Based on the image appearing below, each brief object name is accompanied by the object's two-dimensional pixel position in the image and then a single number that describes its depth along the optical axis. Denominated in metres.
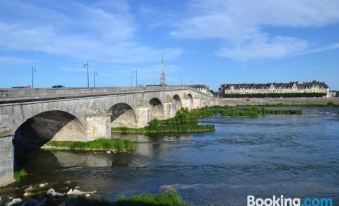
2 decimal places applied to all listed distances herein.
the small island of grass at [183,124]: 54.84
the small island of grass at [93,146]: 38.94
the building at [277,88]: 171.00
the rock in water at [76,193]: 23.88
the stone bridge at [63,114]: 26.66
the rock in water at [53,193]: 23.65
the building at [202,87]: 194.76
